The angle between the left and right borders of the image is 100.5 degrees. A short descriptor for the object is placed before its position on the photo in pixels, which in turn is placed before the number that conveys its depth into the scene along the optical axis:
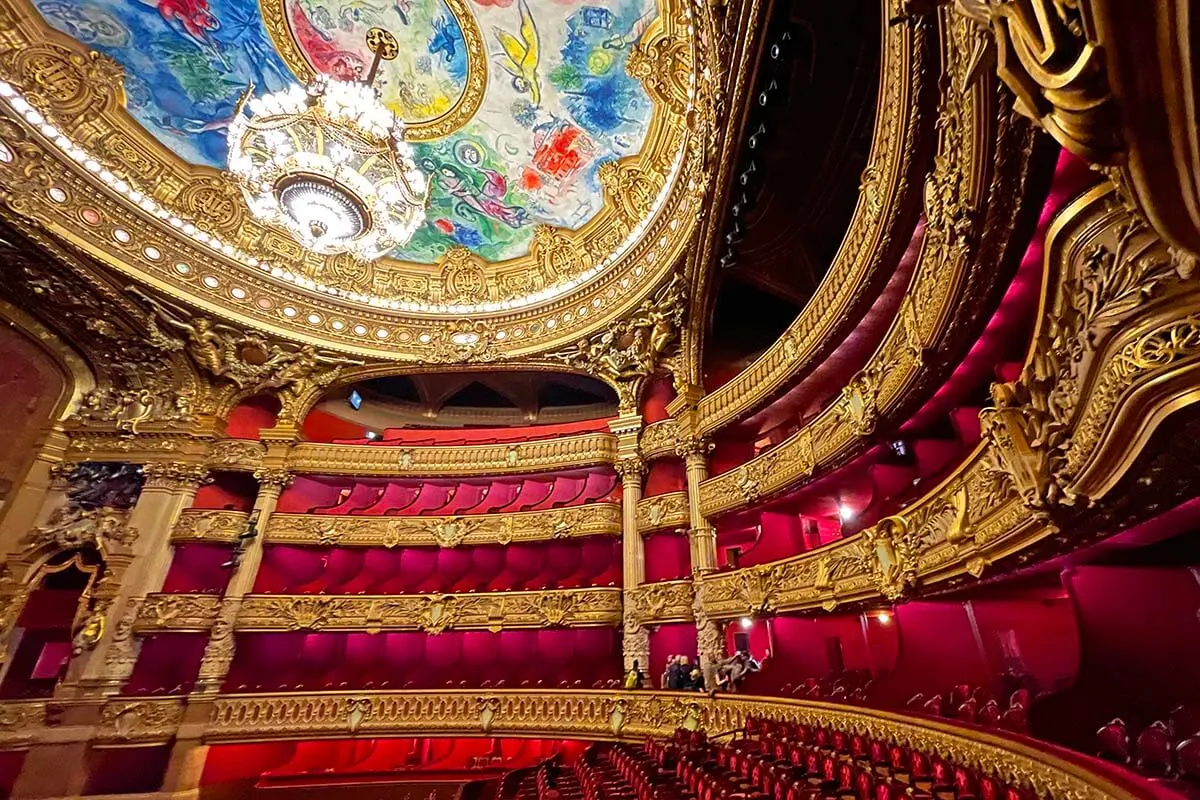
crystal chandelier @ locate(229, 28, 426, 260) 7.71
